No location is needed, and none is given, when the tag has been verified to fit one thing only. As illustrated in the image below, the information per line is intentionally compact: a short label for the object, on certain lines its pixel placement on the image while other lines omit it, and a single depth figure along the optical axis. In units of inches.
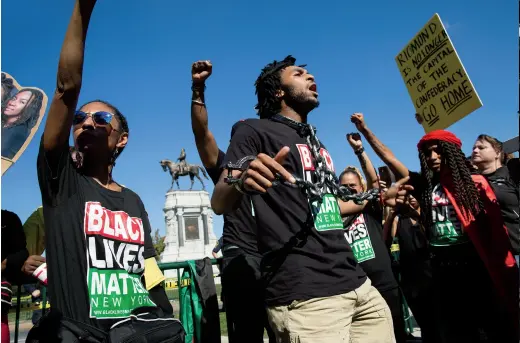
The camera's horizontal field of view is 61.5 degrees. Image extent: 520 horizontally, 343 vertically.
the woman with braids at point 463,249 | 114.3
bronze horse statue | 1349.7
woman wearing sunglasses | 69.1
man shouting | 72.7
